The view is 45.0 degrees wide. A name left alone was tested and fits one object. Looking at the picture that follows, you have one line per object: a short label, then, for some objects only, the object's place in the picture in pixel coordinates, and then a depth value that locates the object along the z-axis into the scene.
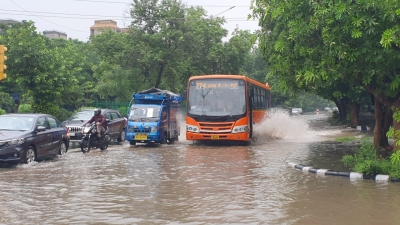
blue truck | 21.75
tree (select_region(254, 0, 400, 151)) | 10.48
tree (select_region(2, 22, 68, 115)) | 23.89
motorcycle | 19.03
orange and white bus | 21.42
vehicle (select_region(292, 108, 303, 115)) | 85.95
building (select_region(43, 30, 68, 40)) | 116.06
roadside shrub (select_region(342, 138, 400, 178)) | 11.39
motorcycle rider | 19.60
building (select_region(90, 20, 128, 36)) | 134.12
